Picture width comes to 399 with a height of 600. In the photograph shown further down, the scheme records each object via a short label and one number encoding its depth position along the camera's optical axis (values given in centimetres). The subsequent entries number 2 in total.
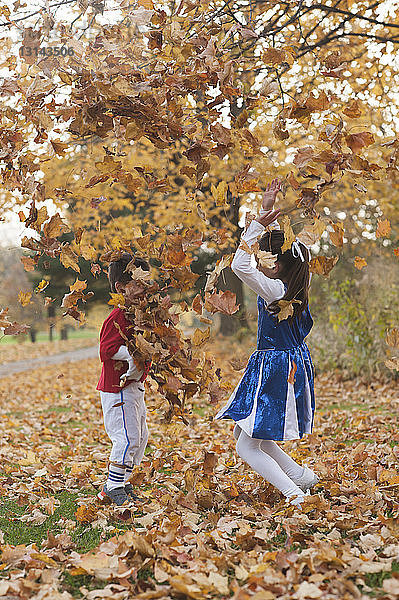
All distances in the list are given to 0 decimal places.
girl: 328
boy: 377
